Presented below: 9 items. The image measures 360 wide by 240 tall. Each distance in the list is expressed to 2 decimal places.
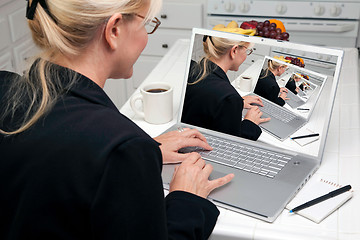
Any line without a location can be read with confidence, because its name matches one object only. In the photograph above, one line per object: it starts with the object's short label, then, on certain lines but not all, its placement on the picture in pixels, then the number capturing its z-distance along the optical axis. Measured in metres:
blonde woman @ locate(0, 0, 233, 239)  0.69
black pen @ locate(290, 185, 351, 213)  1.03
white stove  2.50
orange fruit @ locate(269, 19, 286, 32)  1.69
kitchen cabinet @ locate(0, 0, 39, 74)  2.08
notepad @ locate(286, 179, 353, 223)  1.01
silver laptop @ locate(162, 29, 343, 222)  1.05
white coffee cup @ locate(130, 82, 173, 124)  1.44
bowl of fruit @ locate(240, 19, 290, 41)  1.56
